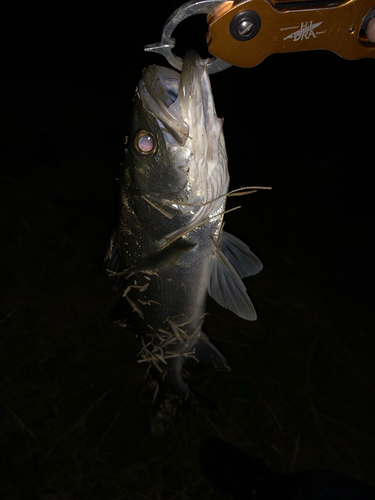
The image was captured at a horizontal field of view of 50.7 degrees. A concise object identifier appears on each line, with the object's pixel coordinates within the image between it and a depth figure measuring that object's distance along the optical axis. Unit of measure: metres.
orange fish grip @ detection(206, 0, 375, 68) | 0.21
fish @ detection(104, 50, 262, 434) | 0.24
